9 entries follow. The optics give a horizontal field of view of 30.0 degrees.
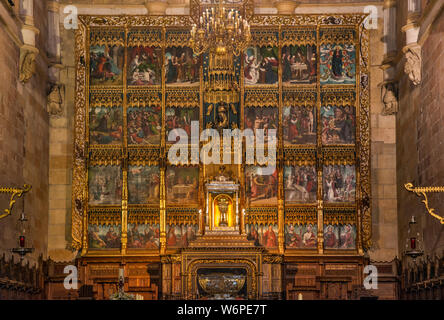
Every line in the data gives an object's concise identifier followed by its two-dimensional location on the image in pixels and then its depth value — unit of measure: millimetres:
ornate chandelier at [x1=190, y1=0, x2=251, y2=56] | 21281
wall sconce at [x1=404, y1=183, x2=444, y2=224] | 18819
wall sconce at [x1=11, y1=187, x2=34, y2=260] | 19375
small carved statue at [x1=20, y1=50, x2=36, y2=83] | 23372
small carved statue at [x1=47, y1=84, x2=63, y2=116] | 26234
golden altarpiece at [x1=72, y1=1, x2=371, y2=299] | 25484
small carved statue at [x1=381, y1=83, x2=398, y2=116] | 26000
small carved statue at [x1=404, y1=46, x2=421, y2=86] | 23078
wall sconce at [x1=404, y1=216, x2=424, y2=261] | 23000
